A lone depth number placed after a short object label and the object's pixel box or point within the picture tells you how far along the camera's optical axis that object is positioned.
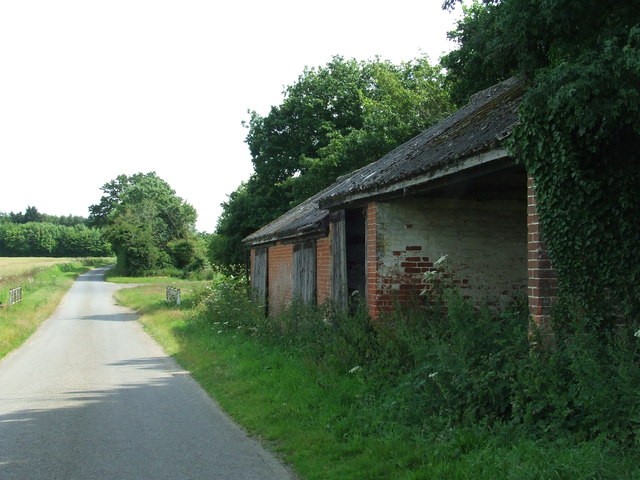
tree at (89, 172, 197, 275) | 66.69
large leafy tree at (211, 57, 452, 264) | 28.39
